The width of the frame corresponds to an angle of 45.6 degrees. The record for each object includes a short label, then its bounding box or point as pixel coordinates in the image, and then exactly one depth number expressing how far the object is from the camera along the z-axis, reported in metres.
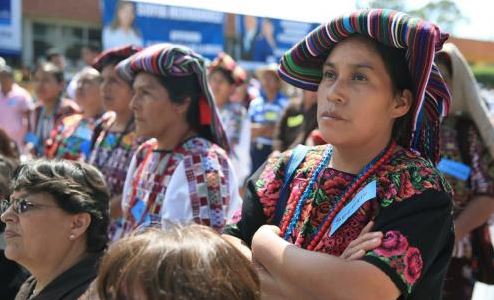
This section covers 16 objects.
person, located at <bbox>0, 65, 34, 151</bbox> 7.05
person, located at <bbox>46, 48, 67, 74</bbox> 8.60
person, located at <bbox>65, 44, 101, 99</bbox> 8.67
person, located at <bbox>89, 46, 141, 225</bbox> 3.45
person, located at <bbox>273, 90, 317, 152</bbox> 4.95
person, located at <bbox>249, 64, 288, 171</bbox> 7.00
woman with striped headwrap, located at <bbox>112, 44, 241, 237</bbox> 2.63
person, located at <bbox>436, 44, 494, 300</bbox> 2.73
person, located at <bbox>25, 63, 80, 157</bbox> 5.49
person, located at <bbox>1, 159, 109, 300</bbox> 2.13
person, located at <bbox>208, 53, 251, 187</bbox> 6.02
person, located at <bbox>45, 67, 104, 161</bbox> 4.19
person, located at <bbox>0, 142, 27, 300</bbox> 2.55
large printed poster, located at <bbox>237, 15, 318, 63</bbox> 13.61
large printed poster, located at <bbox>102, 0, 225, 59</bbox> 11.32
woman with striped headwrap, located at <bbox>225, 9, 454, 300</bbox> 1.41
